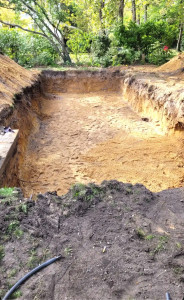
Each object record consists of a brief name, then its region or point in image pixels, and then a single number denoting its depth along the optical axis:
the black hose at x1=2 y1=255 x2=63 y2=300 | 1.79
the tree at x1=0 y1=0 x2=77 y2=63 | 14.06
